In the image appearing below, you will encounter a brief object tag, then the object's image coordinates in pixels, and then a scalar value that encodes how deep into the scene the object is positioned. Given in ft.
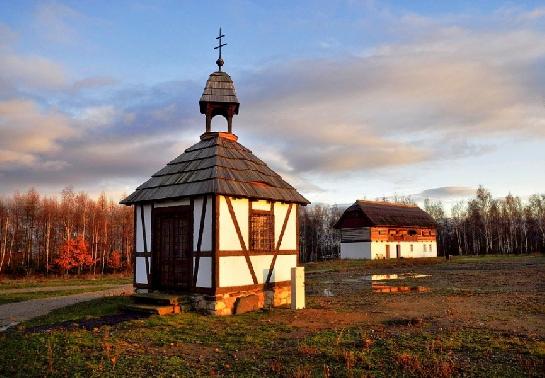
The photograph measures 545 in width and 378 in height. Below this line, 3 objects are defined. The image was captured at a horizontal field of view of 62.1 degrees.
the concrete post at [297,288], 49.32
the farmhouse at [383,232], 182.29
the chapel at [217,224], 46.03
